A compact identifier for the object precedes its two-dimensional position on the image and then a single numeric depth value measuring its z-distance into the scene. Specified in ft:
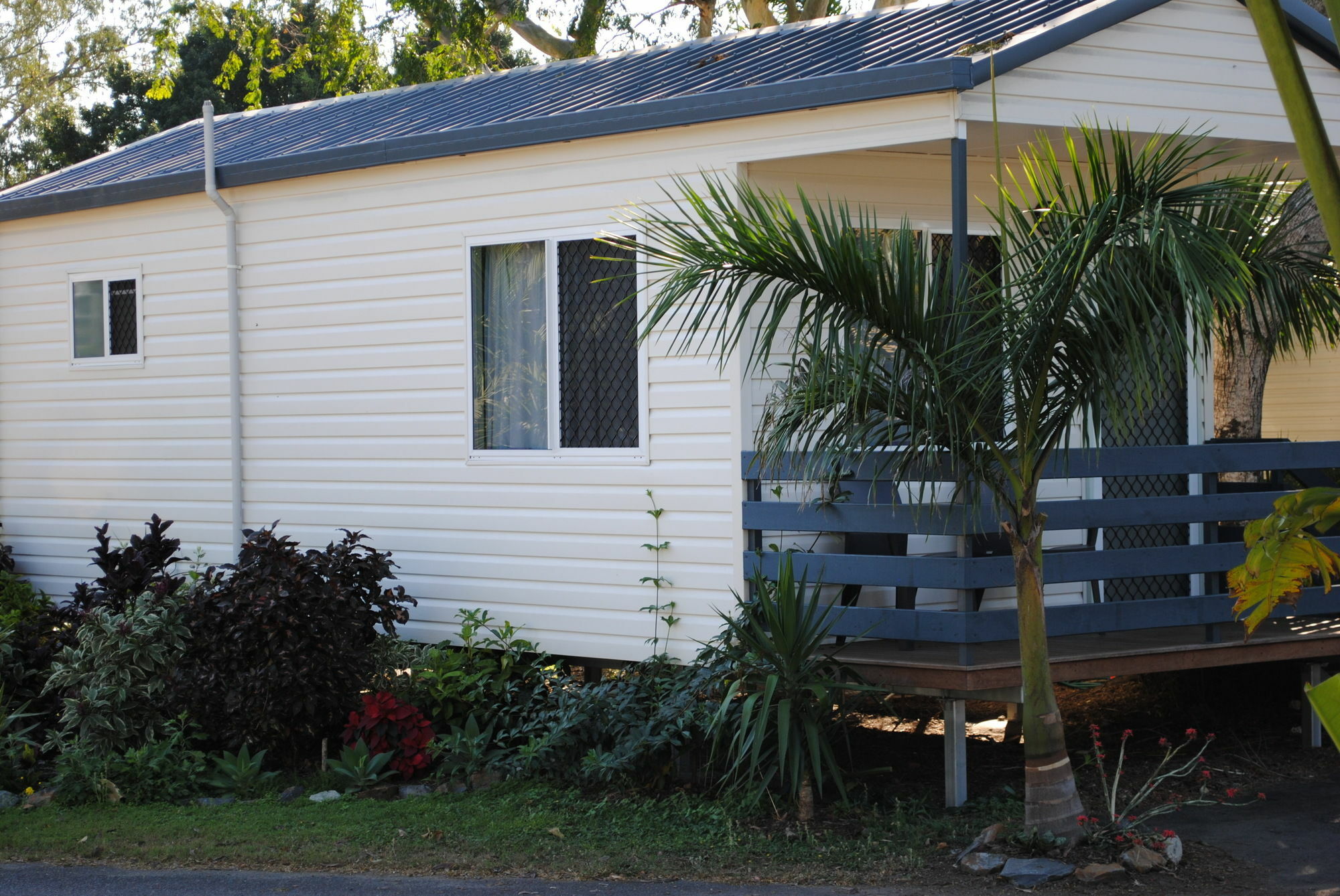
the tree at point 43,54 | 106.01
